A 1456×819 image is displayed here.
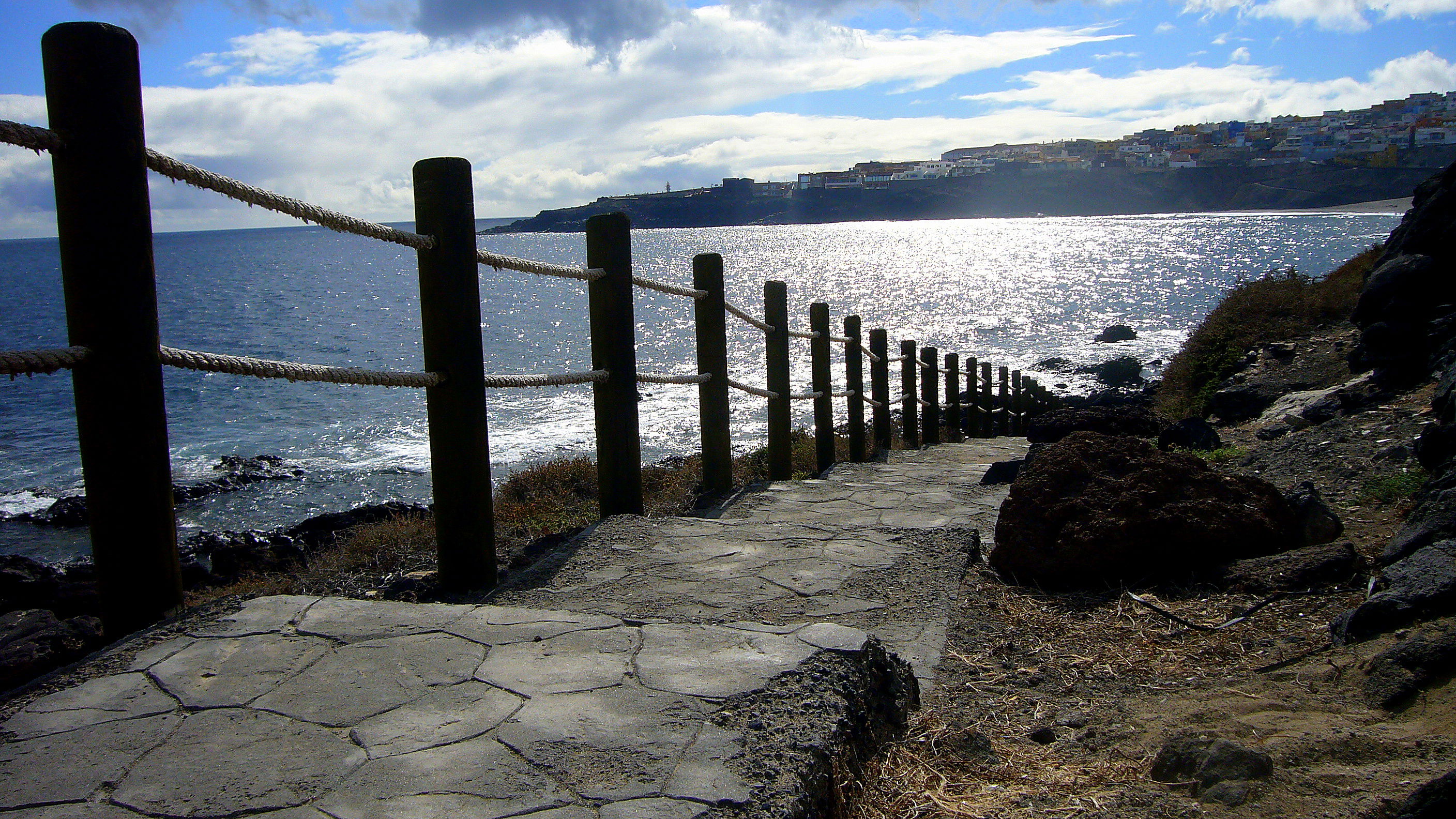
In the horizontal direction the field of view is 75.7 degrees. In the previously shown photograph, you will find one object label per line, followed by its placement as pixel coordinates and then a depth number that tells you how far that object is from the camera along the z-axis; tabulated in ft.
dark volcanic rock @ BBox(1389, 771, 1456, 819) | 5.00
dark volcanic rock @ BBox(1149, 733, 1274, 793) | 6.38
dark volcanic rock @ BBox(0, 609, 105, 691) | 9.09
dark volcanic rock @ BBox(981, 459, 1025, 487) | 21.09
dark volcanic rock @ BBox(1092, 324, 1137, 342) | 138.10
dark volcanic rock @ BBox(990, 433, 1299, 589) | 11.84
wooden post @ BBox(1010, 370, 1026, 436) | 56.80
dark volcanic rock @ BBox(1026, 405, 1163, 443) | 24.64
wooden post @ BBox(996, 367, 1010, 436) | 55.67
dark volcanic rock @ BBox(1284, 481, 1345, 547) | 12.28
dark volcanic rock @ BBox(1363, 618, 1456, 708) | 7.19
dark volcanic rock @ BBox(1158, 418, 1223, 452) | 22.75
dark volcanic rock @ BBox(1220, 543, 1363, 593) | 10.67
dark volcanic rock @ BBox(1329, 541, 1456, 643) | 8.41
